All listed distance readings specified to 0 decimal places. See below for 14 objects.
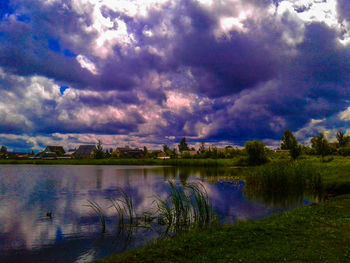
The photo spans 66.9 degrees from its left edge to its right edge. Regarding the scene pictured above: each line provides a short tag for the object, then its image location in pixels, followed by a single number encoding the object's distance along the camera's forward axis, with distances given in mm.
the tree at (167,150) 139375
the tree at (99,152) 128250
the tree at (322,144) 64750
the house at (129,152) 142000
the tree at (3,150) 151625
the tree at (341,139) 91450
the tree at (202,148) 124962
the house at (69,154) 150875
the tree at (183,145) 161912
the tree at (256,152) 72125
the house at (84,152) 147375
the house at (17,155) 151550
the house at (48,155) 142488
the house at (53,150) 150612
